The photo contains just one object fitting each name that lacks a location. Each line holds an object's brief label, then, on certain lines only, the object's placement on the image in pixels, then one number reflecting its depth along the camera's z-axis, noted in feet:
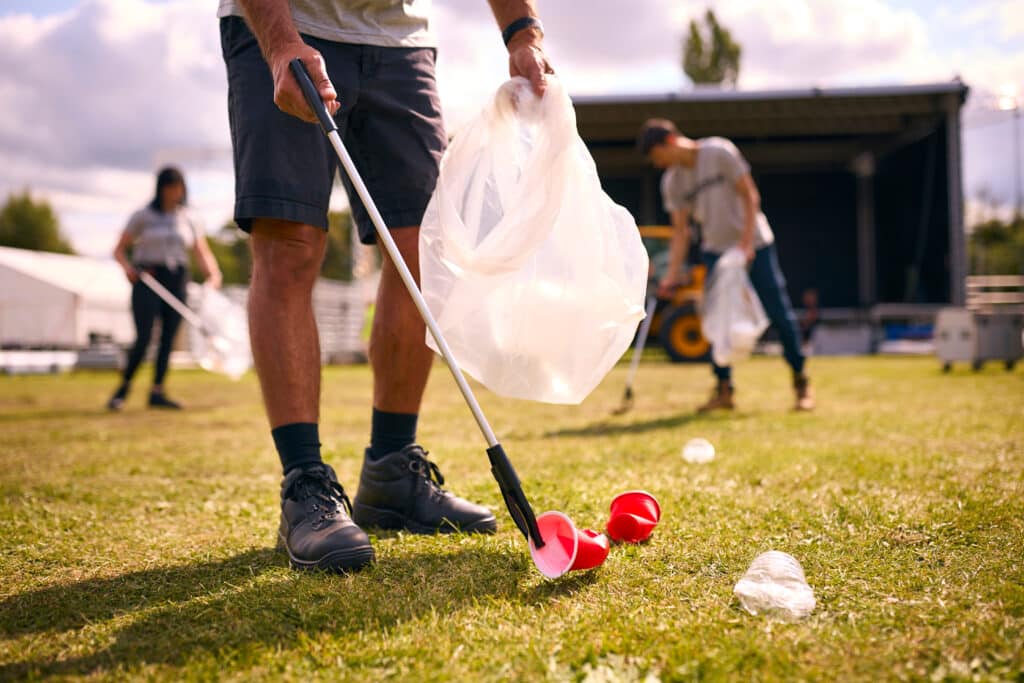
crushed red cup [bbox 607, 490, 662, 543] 6.32
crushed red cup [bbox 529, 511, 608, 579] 5.33
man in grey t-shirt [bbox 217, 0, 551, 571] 5.94
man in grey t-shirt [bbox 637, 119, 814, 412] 16.62
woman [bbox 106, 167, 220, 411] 20.57
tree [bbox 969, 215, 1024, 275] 96.12
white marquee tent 67.56
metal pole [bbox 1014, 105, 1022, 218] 56.14
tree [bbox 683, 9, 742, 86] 90.99
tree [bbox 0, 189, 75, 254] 170.91
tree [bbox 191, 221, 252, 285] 186.26
